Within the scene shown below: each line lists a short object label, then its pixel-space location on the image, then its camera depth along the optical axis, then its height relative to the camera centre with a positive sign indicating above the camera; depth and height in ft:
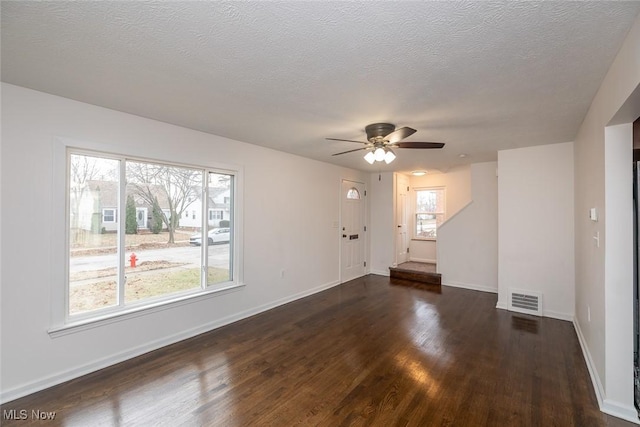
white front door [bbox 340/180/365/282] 19.56 -1.00
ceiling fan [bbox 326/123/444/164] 9.78 +2.67
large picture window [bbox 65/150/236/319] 8.68 -0.62
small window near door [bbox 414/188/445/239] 23.22 +0.46
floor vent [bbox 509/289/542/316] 13.43 -4.15
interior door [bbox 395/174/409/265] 22.11 -0.13
